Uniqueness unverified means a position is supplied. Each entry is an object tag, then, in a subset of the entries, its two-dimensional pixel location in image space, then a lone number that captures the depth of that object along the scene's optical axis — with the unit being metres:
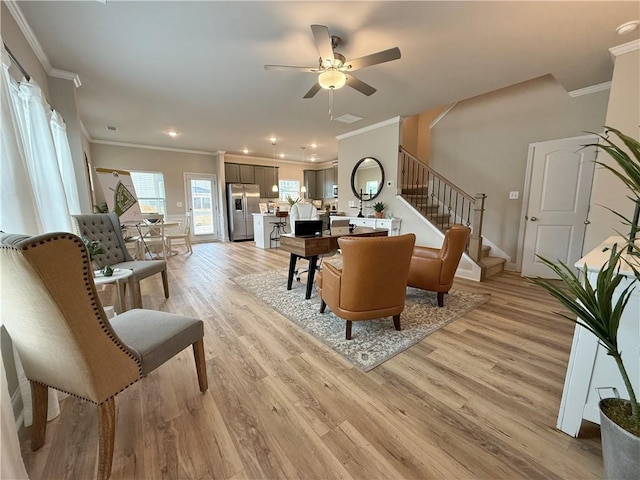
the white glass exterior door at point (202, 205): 7.45
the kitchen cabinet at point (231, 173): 7.74
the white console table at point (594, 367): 1.12
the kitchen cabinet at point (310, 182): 9.57
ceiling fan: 2.08
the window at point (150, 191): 6.68
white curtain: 1.33
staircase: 3.85
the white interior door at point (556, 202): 3.56
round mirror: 5.20
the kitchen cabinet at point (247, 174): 8.02
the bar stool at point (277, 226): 6.61
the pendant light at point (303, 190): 8.84
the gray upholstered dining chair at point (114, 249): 2.63
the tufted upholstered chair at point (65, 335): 0.86
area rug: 2.02
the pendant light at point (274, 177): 6.91
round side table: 2.01
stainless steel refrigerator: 7.70
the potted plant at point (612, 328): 0.86
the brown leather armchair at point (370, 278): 1.92
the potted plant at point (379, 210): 5.03
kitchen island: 6.52
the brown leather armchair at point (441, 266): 2.69
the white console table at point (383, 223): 4.78
